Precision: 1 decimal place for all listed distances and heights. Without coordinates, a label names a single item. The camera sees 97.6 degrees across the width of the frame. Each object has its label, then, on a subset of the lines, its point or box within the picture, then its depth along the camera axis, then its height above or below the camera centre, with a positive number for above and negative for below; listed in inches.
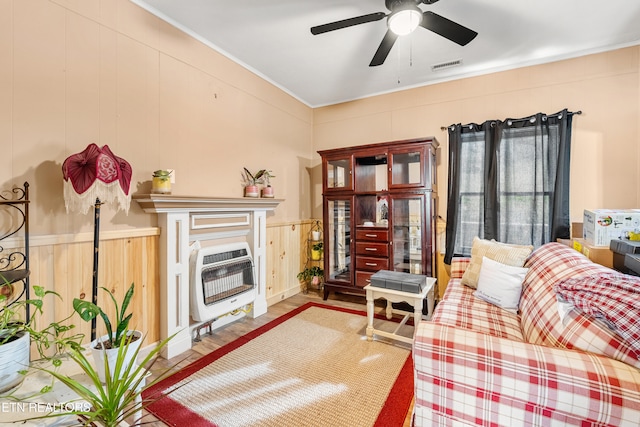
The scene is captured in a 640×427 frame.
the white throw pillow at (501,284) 81.4 -22.3
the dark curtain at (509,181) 110.5 +12.2
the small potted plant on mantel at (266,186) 127.3 +10.8
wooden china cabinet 122.6 -0.6
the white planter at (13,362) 38.2 -21.5
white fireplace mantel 87.7 -10.1
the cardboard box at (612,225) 78.0 -4.2
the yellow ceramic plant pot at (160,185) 85.0 +7.4
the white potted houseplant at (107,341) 43.6 -22.7
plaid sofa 36.6 -23.8
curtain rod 109.7 +38.1
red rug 63.0 -47.1
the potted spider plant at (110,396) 29.4 -20.2
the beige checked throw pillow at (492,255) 91.1 -15.2
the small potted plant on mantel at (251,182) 121.0 +12.4
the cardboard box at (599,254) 76.9 -12.3
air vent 118.4 +62.3
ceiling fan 70.4 +48.7
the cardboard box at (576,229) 110.8 -7.6
